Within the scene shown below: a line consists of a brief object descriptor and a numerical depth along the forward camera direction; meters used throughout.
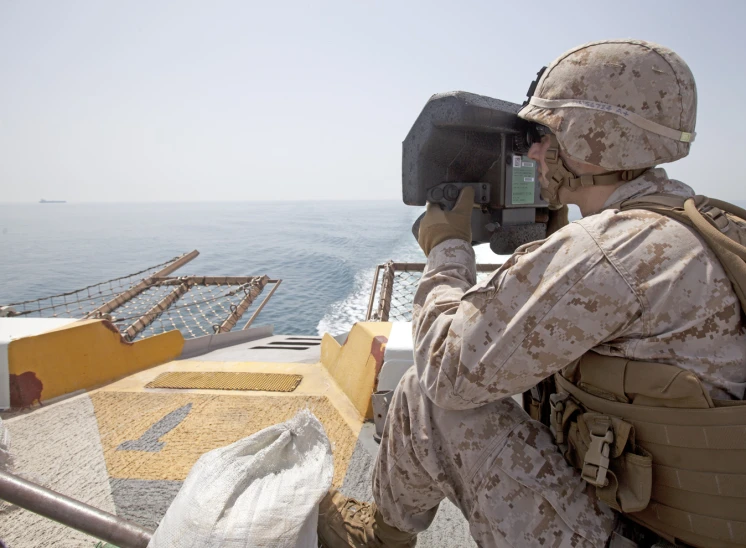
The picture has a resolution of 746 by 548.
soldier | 0.93
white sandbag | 1.21
